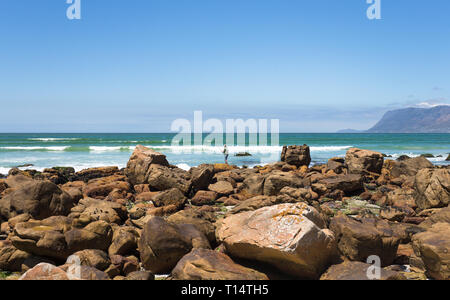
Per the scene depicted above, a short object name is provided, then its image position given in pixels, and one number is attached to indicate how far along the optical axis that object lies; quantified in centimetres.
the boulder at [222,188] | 1436
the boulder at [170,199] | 1204
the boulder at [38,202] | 942
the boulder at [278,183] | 1366
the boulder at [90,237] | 711
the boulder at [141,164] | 1609
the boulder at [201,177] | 1477
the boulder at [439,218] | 875
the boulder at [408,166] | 1856
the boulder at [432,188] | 1135
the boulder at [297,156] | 2323
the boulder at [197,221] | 805
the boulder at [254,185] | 1411
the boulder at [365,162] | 1880
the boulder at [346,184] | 1471
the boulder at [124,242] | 739
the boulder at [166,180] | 1454
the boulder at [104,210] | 965
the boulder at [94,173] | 1995
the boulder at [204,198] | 1335
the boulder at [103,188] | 1440
